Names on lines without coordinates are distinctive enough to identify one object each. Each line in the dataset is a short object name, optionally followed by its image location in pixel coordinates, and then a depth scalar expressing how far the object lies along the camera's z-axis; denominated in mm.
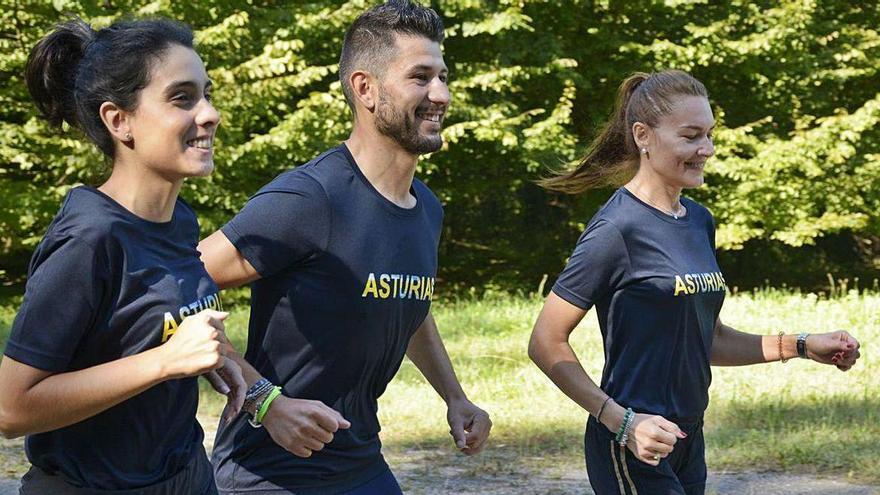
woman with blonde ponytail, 3939
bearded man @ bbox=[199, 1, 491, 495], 3316
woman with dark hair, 2578
